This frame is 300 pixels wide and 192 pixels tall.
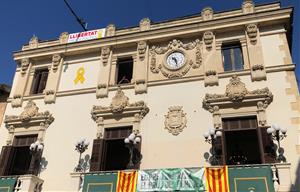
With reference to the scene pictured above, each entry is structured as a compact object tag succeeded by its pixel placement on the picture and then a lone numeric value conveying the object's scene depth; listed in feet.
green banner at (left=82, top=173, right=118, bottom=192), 45.83
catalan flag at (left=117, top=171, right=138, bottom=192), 45.11
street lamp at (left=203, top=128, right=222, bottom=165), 45.77
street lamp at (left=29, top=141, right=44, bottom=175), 52.32
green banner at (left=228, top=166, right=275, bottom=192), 40.27
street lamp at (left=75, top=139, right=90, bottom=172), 50.93
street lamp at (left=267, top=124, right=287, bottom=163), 43.19
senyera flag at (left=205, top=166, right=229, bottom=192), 41.93
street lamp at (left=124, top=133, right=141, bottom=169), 48.37
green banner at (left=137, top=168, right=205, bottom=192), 43.16
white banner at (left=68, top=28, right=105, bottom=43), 64.95
